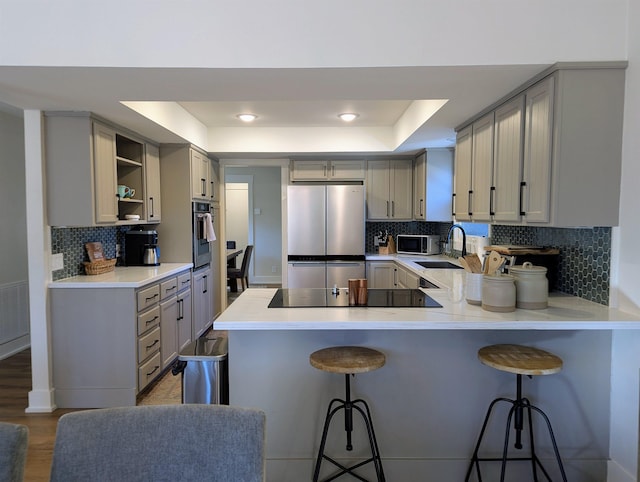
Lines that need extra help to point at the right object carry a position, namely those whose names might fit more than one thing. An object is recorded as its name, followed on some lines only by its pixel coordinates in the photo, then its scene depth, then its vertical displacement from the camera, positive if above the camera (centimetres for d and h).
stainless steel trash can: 210 -80
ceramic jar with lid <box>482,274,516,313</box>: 203 -35
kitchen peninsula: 212 -89
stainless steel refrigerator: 474 -11
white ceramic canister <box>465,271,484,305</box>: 220 -35
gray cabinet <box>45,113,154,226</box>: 292 +38
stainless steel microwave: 480 -25
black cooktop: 221 -44
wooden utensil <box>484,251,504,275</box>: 210 -21
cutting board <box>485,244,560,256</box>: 252 -16
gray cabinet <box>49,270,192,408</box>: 296 -91
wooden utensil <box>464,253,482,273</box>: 222 -22
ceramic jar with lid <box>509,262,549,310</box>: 209 -33
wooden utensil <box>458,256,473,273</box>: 223 -23
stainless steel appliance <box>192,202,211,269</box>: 427 -15
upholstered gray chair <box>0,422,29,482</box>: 98 -56
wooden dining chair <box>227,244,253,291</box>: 649 -79
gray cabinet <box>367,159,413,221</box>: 508 +44
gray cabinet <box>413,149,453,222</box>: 452 +45
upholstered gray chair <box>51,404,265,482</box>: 102 -57
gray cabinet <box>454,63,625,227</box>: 201 +40
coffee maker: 392 -23
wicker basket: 333 -37
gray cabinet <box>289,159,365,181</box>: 502 +65
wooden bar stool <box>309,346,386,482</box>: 182 -64
